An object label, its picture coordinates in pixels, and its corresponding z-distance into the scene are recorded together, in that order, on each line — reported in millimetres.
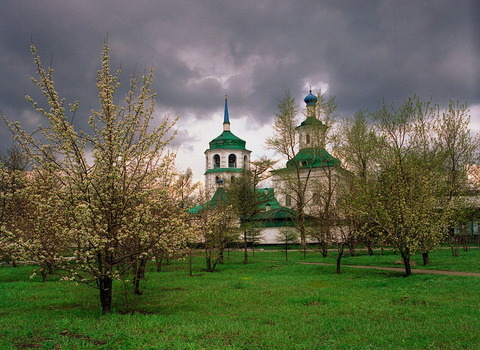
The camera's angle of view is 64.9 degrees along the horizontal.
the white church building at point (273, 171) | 38719
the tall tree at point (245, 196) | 34188
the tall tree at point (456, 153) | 25908
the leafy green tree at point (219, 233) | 22416
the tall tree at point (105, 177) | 9078
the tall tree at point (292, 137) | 37719
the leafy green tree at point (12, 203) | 15859
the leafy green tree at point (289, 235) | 37562
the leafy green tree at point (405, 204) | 16625
